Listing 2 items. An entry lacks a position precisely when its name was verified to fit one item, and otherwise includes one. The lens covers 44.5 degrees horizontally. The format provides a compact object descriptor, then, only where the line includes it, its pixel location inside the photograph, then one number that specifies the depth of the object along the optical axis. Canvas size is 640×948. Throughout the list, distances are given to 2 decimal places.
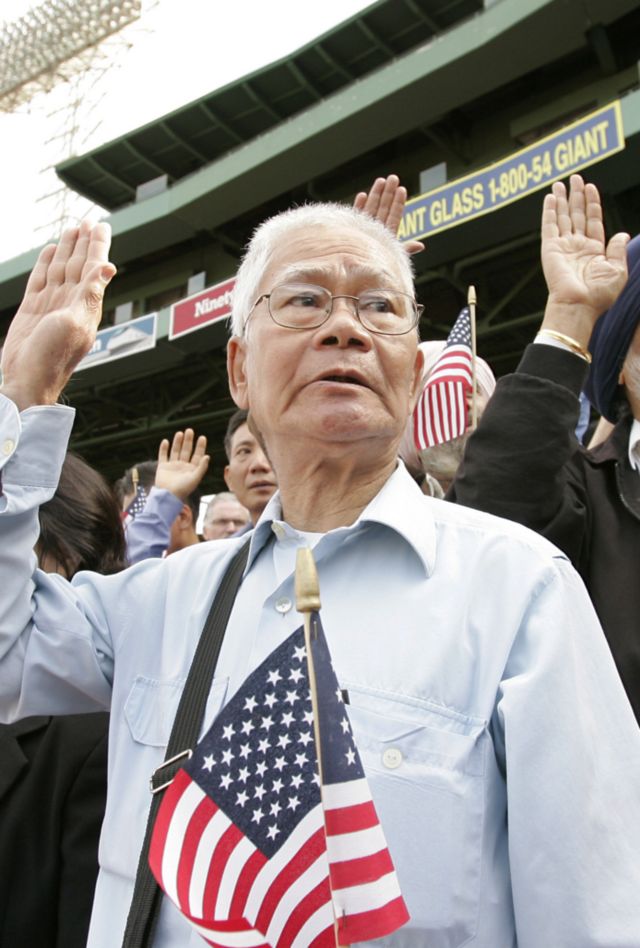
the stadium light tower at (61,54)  25.50
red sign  13.38
